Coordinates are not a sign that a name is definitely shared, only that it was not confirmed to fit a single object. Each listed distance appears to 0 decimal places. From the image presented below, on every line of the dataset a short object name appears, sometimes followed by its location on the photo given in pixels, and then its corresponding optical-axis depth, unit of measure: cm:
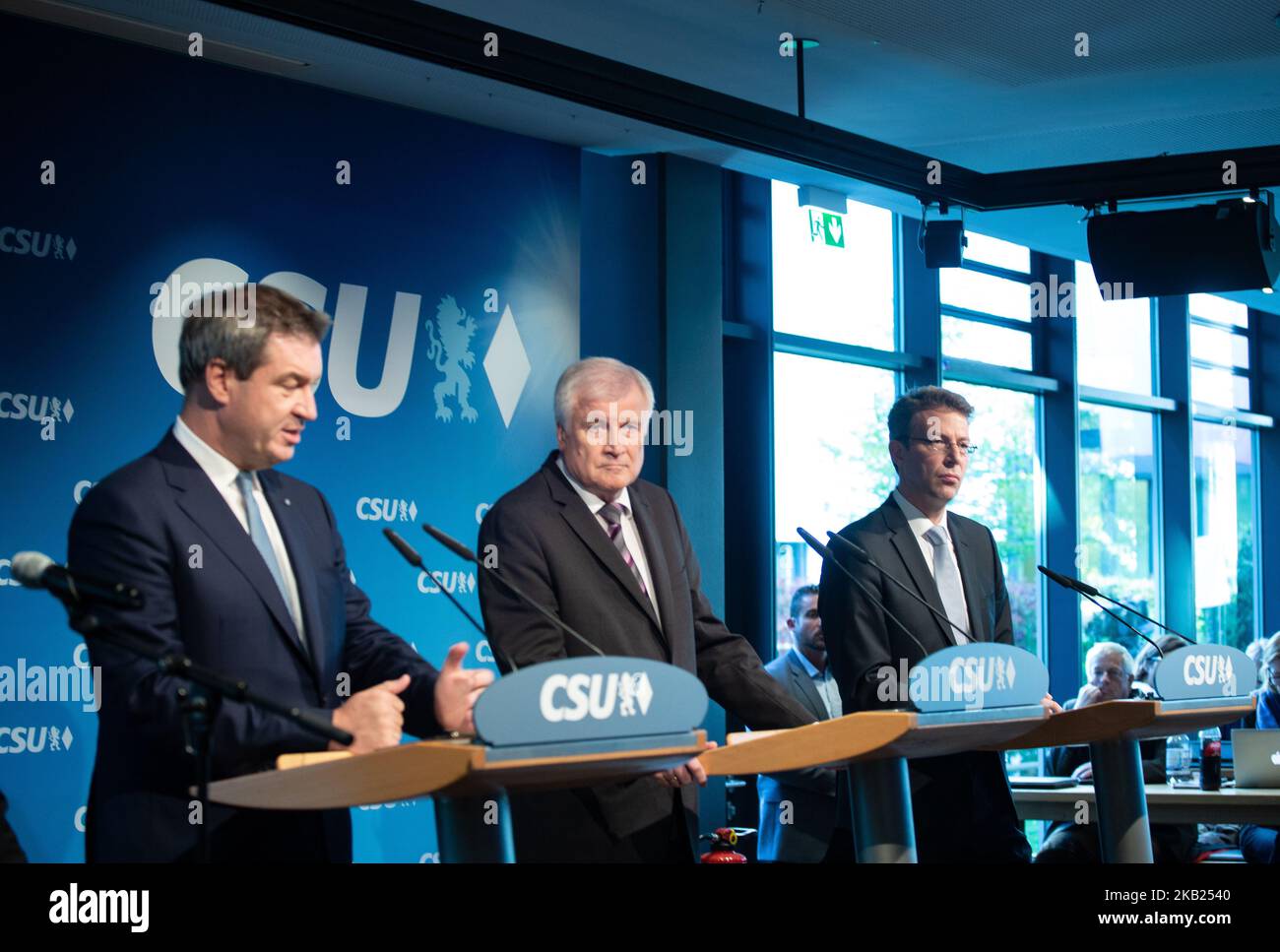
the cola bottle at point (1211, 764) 503
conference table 488
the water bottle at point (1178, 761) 578
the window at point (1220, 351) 1091
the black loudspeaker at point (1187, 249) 584
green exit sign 722
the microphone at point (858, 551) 314
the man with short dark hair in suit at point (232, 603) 211
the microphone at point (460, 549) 229
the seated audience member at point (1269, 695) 635
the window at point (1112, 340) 976
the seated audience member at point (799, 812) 501
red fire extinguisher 454
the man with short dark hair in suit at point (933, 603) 325
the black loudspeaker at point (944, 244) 632
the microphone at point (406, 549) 229
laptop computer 509
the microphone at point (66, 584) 186
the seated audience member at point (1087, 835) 543
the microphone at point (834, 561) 309
